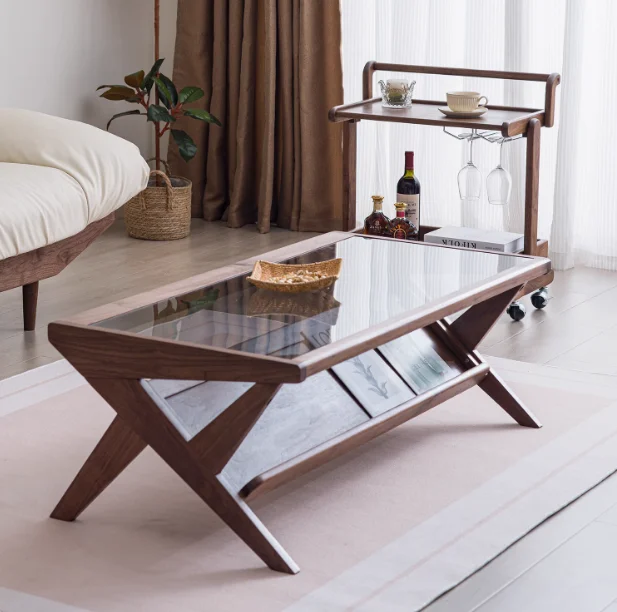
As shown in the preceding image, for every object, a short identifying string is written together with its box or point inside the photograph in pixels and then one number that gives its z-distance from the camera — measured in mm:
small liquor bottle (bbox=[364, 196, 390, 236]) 5455
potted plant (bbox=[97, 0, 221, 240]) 7314
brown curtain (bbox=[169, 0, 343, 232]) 7380
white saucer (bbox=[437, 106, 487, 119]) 5473
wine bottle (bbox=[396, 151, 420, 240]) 5527
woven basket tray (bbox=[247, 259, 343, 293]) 3753
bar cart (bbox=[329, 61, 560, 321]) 5387
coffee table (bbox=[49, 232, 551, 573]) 3195
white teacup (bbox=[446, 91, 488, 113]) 5461
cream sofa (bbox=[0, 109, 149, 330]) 5075
